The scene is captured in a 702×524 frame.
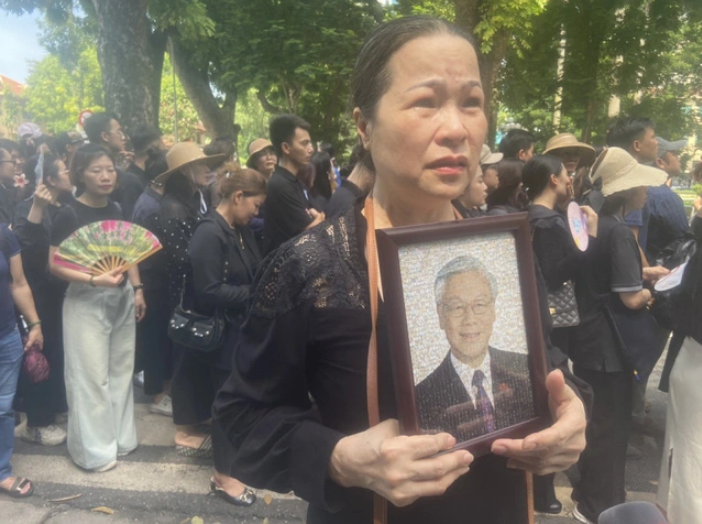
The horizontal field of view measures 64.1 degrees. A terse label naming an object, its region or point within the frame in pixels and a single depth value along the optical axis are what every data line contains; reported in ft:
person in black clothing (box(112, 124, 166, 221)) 17.19
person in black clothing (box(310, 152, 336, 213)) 19.80
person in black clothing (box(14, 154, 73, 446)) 12.94
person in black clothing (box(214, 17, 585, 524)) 3.59
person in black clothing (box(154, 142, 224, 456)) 12.95
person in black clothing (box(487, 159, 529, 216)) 13.37
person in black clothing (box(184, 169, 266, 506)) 11.13
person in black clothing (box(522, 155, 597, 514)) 10.64
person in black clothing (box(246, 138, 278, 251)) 20.98
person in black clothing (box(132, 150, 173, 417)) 15.25
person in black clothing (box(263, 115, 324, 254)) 14.78
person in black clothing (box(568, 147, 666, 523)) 10.25
